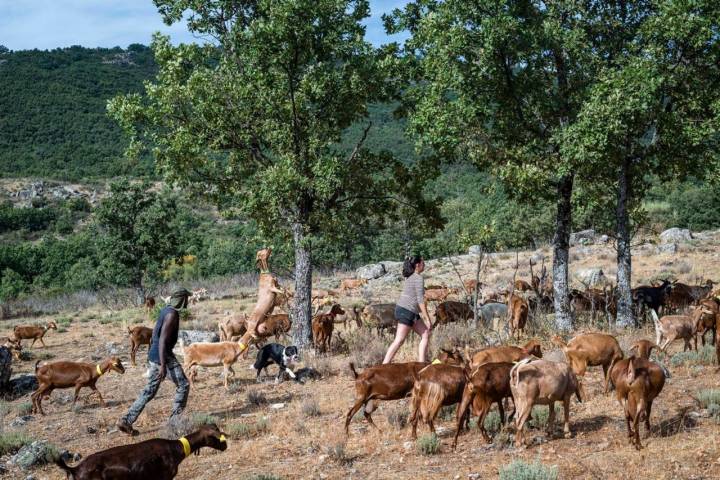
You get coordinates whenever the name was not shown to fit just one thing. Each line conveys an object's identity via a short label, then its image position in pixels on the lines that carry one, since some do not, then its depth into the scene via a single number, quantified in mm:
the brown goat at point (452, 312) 16984
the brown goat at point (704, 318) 12094
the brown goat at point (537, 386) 7418
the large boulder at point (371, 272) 38488
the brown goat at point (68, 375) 11625
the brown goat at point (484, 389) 7711
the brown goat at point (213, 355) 12789
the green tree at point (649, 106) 14125
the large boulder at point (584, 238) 42256
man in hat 9461
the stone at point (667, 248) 36406
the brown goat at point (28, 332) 20000
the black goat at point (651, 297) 16578
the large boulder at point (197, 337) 18547
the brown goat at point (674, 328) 11914
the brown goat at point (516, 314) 14711
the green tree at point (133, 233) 34719
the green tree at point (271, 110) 14773
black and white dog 12875
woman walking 10570
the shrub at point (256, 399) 11461
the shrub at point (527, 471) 6168
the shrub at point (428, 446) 7730
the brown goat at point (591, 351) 9797
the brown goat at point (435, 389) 7941
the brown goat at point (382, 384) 8484
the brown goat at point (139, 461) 6242
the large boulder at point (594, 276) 27078
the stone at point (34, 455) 8562
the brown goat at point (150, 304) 28738
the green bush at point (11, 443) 9421
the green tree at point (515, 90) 15109
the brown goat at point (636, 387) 7160
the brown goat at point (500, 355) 9602
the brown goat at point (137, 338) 16547
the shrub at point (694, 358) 11406
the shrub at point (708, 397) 8719
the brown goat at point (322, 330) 15508
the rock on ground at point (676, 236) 40381
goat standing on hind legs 14195
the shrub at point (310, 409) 10266
